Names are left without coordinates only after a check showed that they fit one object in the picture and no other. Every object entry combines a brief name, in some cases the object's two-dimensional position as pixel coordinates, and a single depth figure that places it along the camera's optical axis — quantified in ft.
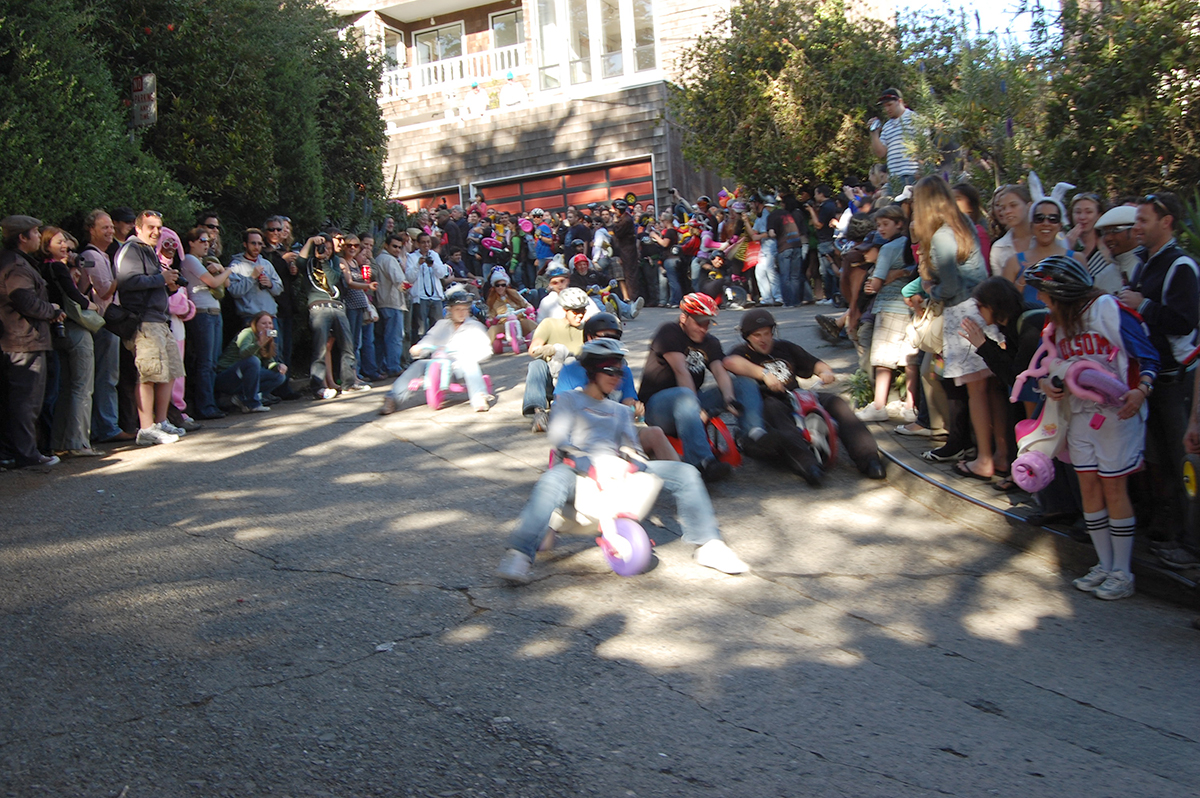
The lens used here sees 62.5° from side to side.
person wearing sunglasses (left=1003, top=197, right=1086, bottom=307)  21.31
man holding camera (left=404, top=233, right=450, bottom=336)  46.73
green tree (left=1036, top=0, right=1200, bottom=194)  27.96
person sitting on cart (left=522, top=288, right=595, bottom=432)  29.73
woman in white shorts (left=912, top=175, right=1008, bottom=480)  22.30
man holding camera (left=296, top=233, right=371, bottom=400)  36.58
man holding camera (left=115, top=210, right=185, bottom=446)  27.76
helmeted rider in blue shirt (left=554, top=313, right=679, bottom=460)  21.81
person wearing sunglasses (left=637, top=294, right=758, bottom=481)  23.12
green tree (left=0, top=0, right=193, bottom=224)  27.53
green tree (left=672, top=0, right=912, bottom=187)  56.65
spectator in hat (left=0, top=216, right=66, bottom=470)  24.14
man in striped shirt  37.70
